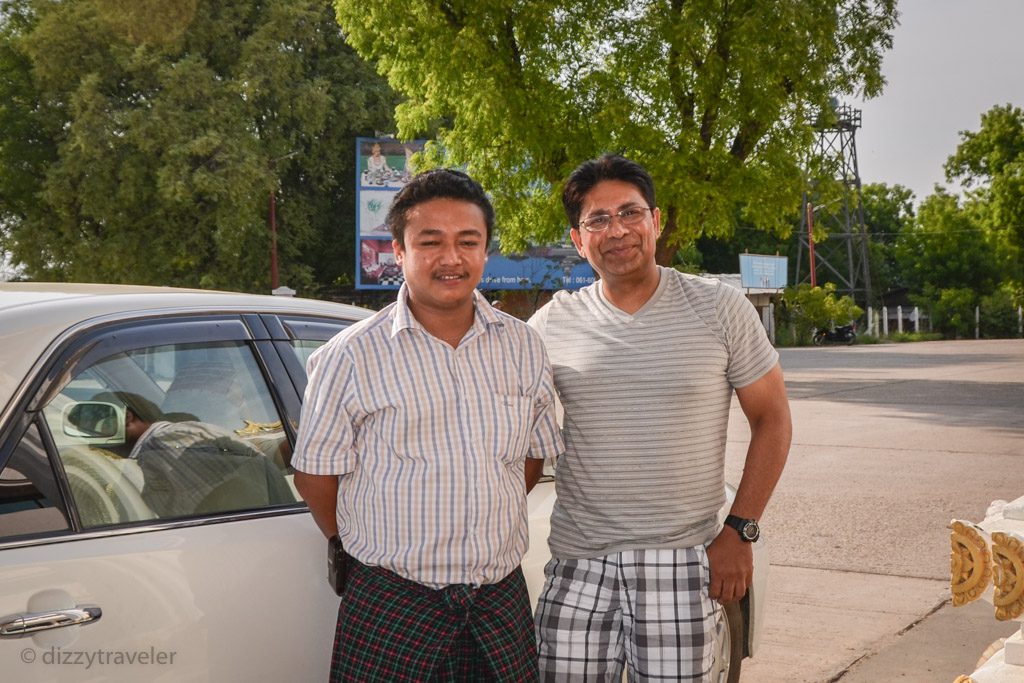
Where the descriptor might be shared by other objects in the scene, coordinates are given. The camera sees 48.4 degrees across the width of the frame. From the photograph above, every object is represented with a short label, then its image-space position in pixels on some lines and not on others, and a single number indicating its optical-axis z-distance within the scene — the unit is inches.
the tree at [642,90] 788.6
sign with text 1365.7
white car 87.1
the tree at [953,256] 2682.1
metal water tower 2443.4
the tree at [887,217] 3644.2
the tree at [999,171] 1899.6
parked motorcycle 2087.8
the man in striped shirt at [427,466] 95.2
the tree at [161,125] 1237.1
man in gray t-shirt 108.8
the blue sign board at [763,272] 2349.9
